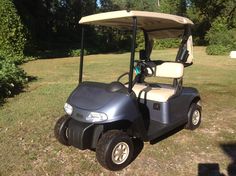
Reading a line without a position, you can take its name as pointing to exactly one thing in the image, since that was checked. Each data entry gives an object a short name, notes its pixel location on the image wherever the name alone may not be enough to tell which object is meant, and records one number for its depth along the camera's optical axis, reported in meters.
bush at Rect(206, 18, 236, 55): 14.21
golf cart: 2.67
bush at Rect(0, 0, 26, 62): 10.78
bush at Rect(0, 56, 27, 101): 5.27
